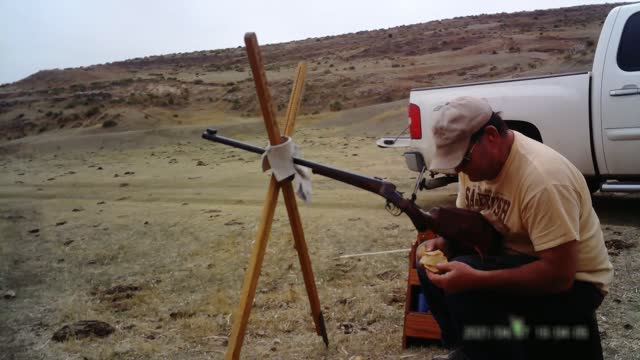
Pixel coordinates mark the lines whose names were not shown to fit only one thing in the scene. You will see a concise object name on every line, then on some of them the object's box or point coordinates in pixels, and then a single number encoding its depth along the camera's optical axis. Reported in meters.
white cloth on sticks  2.94
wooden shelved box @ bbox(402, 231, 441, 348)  3.37
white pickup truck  5.41
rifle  2.61
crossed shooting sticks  2.71
